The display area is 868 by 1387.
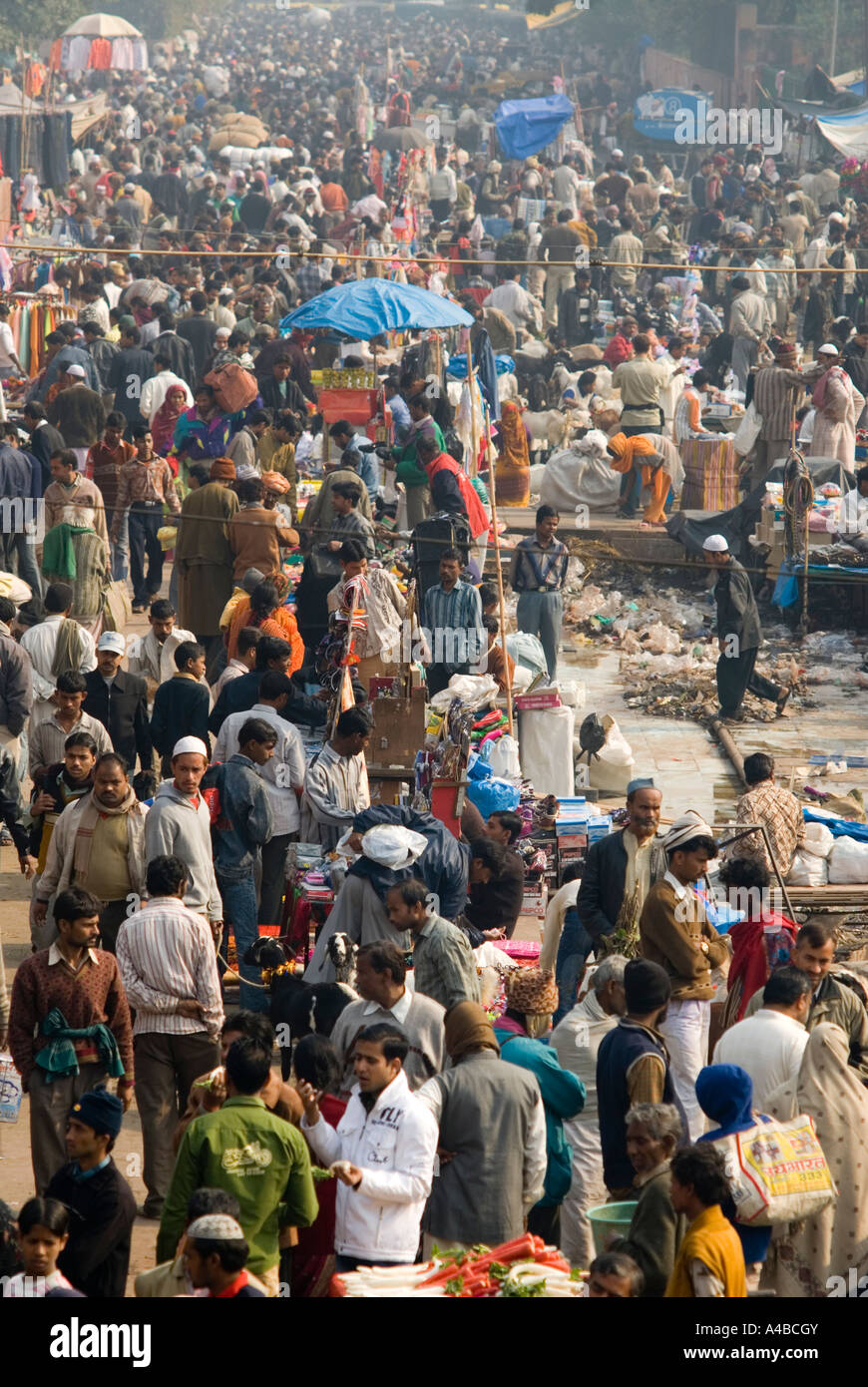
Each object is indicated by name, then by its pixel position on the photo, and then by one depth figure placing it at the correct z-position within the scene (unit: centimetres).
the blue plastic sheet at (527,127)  3794
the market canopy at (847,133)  3619
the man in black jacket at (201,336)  1948
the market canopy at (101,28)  5178
